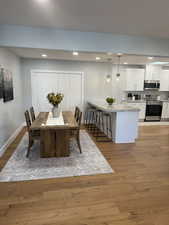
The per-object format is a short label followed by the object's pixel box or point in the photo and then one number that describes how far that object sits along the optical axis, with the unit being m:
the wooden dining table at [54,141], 3.14
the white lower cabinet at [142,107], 6.19
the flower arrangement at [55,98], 3.56
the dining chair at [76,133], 3.34
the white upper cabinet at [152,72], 6.22
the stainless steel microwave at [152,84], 6.35
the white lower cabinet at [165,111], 6.34
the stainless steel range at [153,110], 6.29
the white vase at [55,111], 3.68
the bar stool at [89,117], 5.89
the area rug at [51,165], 2.55
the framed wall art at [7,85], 3.45
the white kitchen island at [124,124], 3.97
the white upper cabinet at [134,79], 6.14
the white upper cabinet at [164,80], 6.38
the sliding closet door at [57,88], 5.55
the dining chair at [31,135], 3.15
